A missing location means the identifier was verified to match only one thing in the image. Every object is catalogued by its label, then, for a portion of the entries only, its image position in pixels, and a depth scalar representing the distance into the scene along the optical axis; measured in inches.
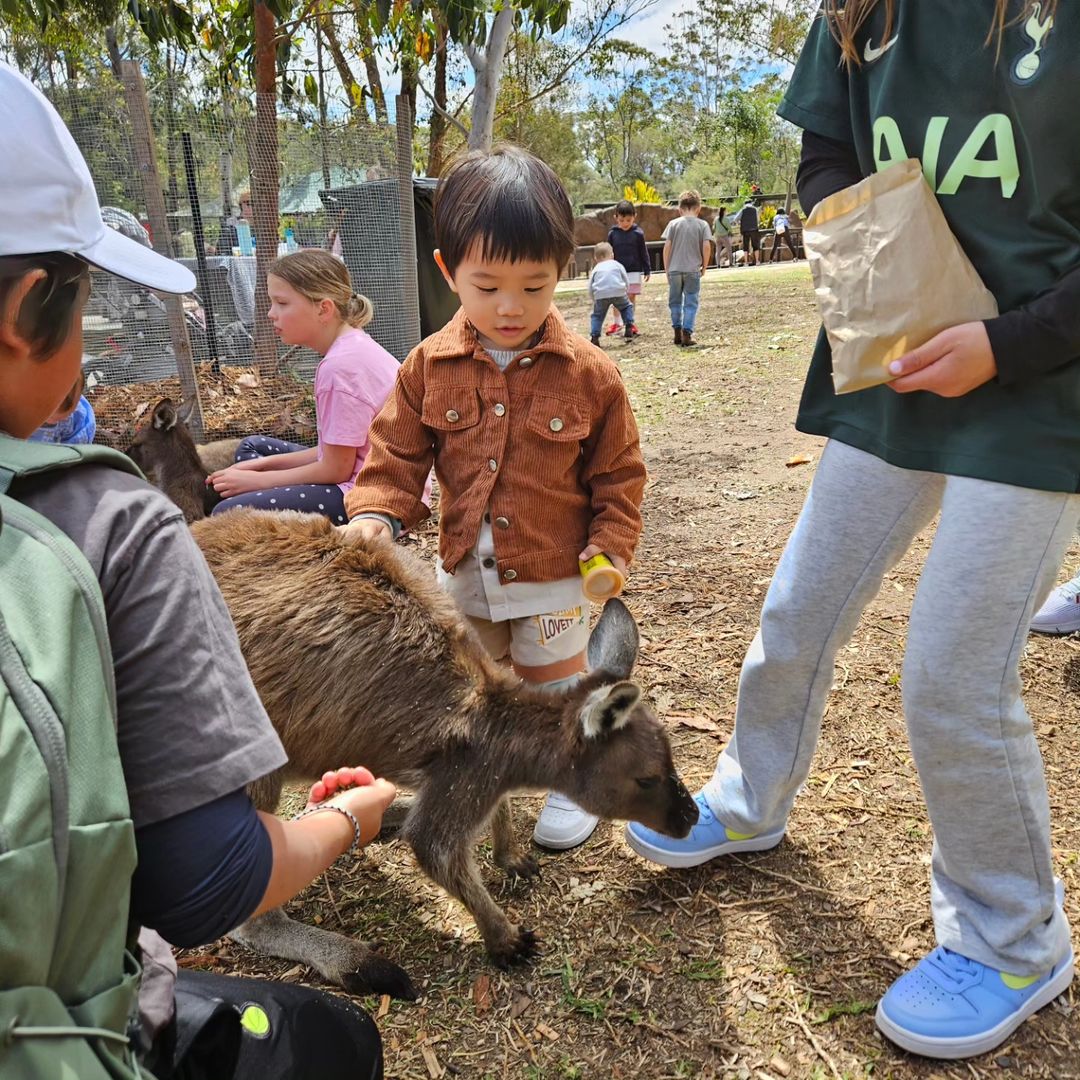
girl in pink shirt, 144.9
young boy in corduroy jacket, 94.9
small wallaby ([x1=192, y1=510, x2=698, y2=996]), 87.4
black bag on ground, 50.5
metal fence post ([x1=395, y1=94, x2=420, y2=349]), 279.0
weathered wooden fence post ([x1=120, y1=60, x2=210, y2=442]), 234.7
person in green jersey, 61.9
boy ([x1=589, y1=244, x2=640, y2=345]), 438.0
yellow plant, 1280.8
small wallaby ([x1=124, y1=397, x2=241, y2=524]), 163.3
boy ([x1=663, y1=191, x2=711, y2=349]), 428.5
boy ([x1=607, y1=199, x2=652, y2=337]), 504.7
